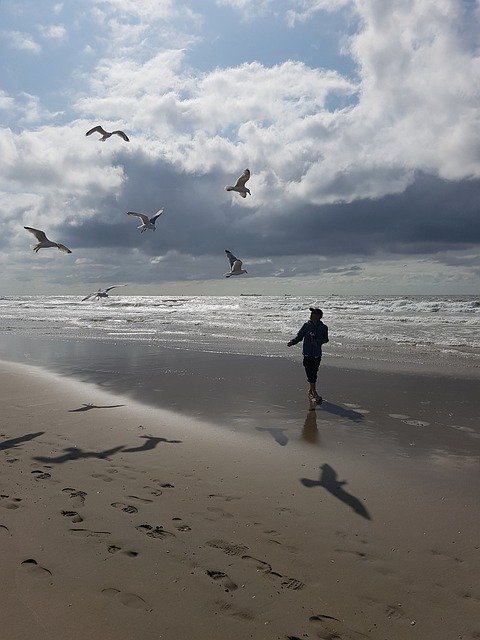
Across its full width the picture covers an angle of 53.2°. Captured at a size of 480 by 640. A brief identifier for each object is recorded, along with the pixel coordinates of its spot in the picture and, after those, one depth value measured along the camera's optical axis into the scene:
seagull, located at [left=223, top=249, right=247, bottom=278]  16.33
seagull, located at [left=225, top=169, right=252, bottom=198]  14.77
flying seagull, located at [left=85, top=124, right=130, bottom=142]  15.90
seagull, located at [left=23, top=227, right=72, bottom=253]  14.94
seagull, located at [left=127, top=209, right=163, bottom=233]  16.41
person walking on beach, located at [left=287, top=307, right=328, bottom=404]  10.23
